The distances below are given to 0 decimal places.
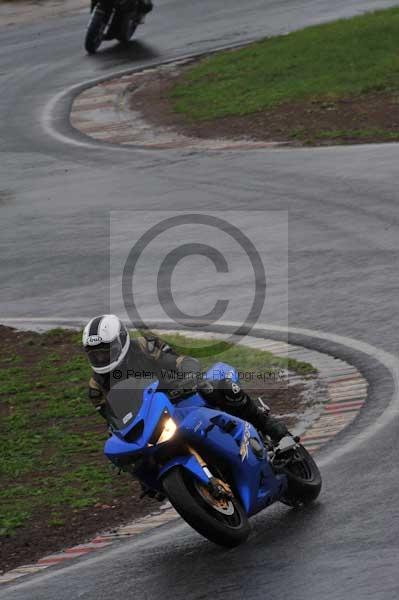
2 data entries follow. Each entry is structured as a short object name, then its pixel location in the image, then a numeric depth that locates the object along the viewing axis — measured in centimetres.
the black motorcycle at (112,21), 6197
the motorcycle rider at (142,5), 6203
